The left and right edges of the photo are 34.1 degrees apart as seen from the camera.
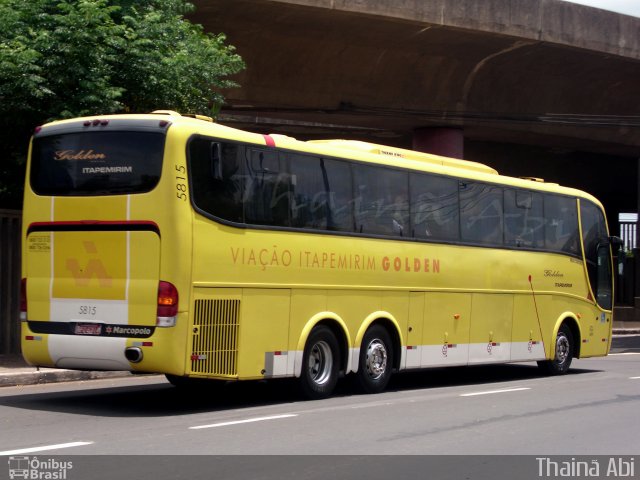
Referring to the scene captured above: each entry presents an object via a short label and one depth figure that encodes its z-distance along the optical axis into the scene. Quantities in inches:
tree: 647.1
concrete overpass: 1003.9
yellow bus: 470.3
